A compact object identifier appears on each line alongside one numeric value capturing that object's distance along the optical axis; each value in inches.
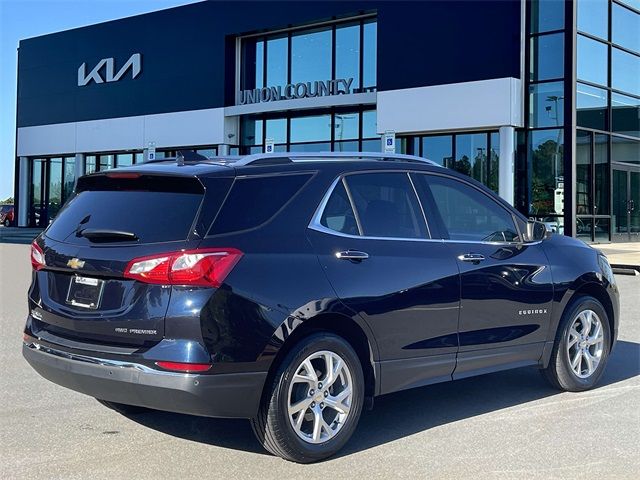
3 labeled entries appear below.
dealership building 895.1
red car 1575.0
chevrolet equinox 159.8
